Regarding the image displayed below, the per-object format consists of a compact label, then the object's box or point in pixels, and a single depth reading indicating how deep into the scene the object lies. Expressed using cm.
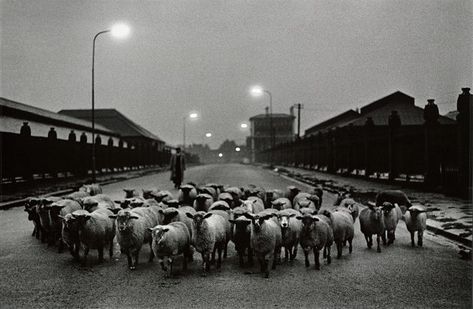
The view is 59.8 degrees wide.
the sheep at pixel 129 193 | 1348
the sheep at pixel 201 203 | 1065
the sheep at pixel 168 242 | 682
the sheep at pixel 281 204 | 1034
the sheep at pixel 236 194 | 1148
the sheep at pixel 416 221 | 873
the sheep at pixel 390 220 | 880
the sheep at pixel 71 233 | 766
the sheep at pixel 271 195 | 1245
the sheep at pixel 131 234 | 736
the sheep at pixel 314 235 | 737
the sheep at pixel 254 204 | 981
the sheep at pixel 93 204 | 971
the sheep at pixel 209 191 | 1299
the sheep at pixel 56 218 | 877
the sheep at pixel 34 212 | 957
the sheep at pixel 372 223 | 862
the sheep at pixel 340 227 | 806
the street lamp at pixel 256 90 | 3909
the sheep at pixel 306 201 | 1023
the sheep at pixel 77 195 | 1108
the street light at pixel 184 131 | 7518
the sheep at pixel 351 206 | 1012
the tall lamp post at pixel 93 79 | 2570
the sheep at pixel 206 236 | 720
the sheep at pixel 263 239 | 702
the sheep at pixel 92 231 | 766
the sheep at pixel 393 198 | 1059
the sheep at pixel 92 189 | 1361
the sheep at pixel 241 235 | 739
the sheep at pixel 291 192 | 1309
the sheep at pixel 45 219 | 898
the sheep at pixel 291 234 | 758
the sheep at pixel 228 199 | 1129
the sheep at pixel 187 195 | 1297
